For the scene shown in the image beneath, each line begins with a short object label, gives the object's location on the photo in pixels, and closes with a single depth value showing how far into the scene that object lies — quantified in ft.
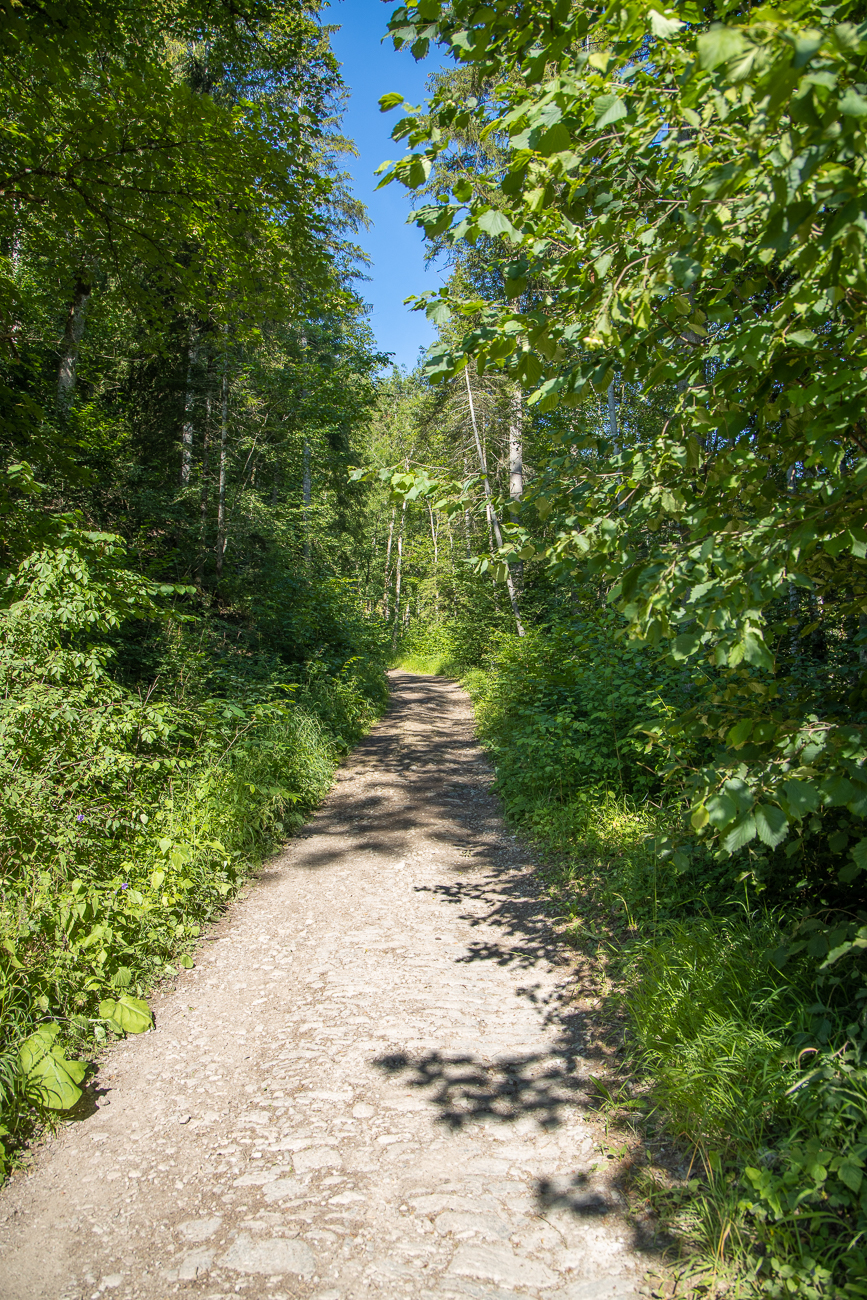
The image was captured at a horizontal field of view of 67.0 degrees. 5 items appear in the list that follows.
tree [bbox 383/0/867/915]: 4.88
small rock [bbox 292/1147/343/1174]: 8.98
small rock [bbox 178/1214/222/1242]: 7.92
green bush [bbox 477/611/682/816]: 19.76
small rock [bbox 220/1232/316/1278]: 7.47
